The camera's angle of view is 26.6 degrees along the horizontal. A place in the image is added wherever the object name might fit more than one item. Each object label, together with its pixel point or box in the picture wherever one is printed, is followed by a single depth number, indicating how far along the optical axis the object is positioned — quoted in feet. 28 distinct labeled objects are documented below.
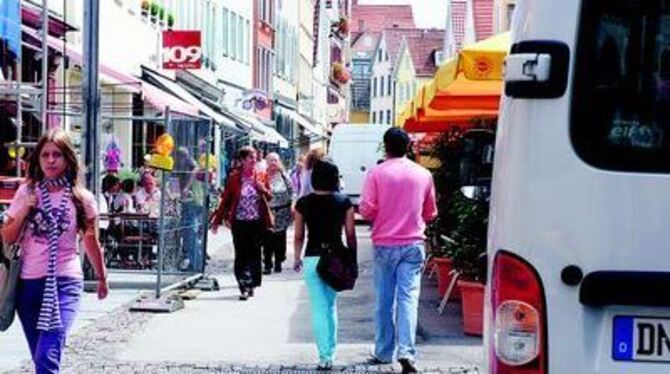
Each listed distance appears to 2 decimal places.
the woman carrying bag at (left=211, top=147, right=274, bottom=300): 51.26
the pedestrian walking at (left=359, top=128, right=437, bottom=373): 33.17
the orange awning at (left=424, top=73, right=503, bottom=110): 53.31
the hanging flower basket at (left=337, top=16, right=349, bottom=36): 325.83
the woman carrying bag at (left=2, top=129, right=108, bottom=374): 24.66
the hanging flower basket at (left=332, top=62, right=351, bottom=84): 325.83
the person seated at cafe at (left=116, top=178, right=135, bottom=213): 59.67
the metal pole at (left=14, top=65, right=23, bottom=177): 52.13
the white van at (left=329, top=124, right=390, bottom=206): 112.37
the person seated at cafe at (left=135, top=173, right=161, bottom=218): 58.67
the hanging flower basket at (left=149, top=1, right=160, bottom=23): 107.55
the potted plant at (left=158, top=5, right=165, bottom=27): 111.29
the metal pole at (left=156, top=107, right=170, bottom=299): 46.80
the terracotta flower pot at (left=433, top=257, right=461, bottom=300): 47.57
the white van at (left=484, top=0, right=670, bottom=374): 14.19
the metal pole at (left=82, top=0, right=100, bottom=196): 48.21
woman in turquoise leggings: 33.22
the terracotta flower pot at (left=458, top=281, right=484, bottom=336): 39.45
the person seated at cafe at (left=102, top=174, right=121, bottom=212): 60.64
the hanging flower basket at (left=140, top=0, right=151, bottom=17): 104.17
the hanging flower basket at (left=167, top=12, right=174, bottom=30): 116.06
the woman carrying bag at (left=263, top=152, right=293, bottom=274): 60.95
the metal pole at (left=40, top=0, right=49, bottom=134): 50.57
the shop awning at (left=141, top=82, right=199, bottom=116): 88.63
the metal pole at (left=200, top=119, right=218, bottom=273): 52.29
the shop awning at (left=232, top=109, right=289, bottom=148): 140.77
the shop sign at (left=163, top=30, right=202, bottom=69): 106.32
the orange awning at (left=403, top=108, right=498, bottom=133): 56.73
